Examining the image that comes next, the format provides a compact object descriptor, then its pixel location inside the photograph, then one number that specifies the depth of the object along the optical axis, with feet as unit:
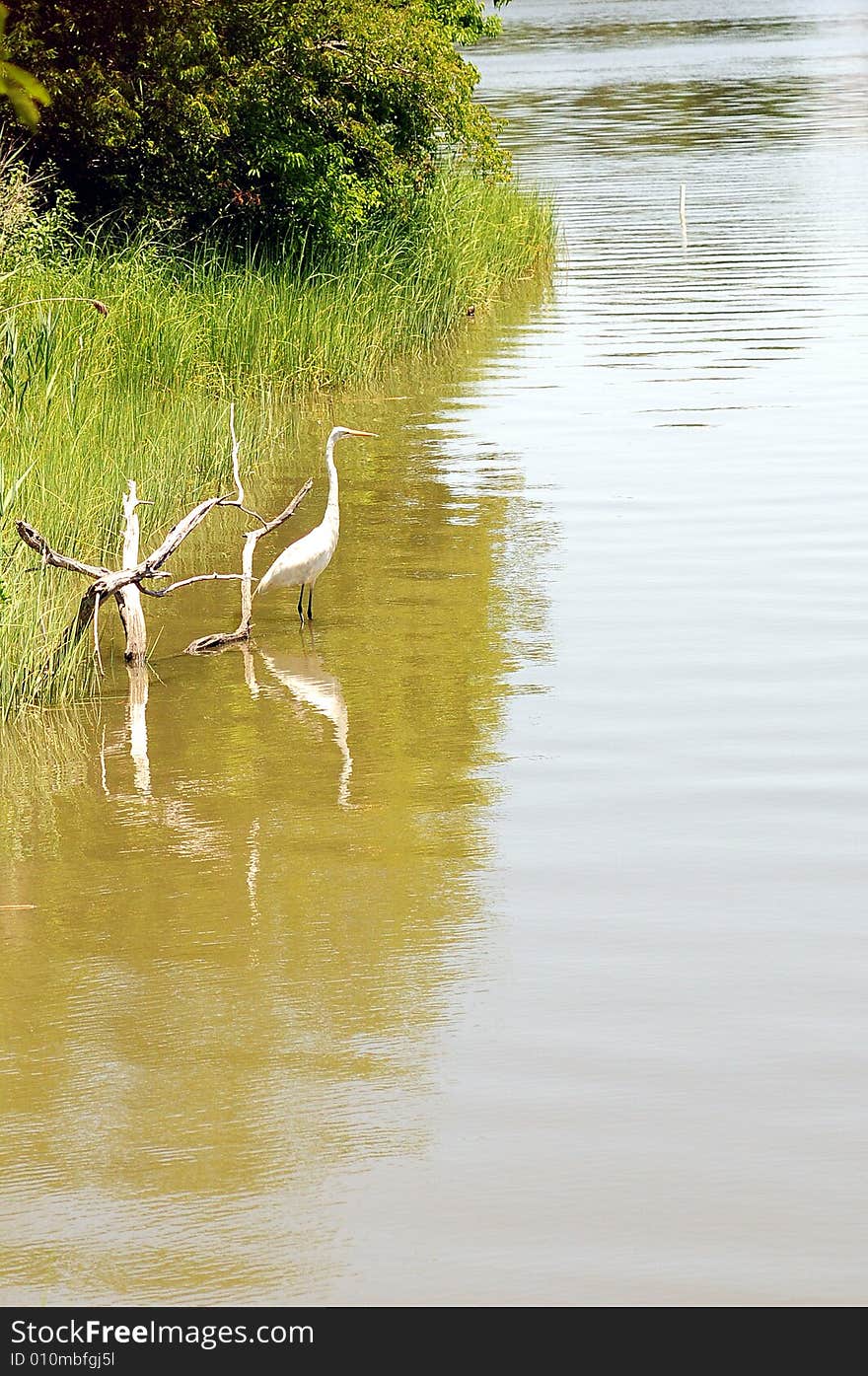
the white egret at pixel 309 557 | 65.51
